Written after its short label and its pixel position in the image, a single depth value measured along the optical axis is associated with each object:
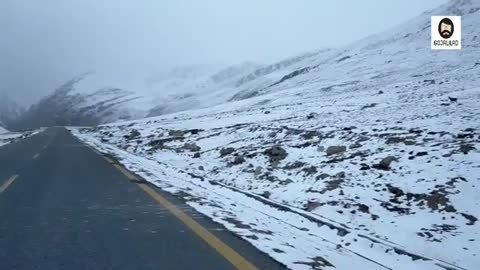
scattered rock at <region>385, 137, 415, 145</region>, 11.95
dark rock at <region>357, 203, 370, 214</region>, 8.00
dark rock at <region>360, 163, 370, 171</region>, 10.35
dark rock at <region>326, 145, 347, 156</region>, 12.87
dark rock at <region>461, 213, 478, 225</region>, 6.78
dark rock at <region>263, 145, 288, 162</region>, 13.99
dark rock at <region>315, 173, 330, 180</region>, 10.55
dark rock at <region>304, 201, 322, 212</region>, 8.72
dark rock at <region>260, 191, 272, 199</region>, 10.32
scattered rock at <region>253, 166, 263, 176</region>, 12.69
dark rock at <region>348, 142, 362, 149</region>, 12.98
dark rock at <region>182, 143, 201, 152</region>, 20.62
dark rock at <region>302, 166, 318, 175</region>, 11.29
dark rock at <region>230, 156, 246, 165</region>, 14.95
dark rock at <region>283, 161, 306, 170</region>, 12.45
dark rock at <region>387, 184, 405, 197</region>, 8.42
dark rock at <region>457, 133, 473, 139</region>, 11.35
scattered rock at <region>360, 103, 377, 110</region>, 27.34
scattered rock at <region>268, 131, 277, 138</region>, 19.87
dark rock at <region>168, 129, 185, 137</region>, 28.75
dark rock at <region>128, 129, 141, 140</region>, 35.67
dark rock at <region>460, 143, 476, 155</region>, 9.77
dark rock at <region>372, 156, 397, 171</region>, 10.02
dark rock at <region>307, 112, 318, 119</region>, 26.49
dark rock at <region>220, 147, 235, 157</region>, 17.36
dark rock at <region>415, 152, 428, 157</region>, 10.26
